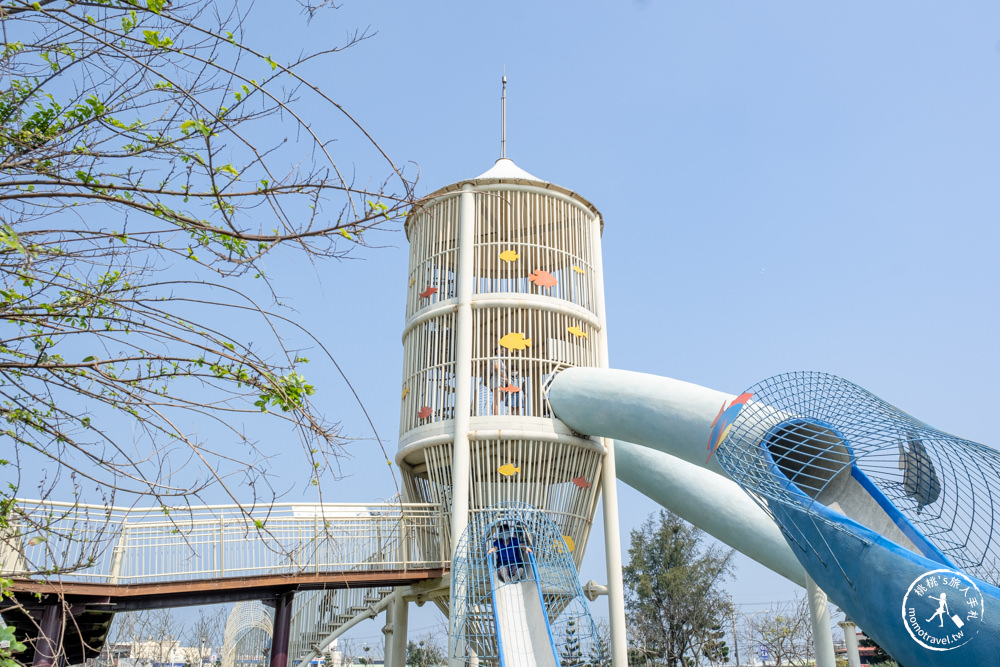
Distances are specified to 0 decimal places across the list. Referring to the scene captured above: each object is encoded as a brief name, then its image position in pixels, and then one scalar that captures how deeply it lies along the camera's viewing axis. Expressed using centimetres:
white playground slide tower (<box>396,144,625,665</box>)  1476
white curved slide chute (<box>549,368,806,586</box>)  1207
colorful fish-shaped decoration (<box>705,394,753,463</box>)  1115
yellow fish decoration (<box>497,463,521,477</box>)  1448
